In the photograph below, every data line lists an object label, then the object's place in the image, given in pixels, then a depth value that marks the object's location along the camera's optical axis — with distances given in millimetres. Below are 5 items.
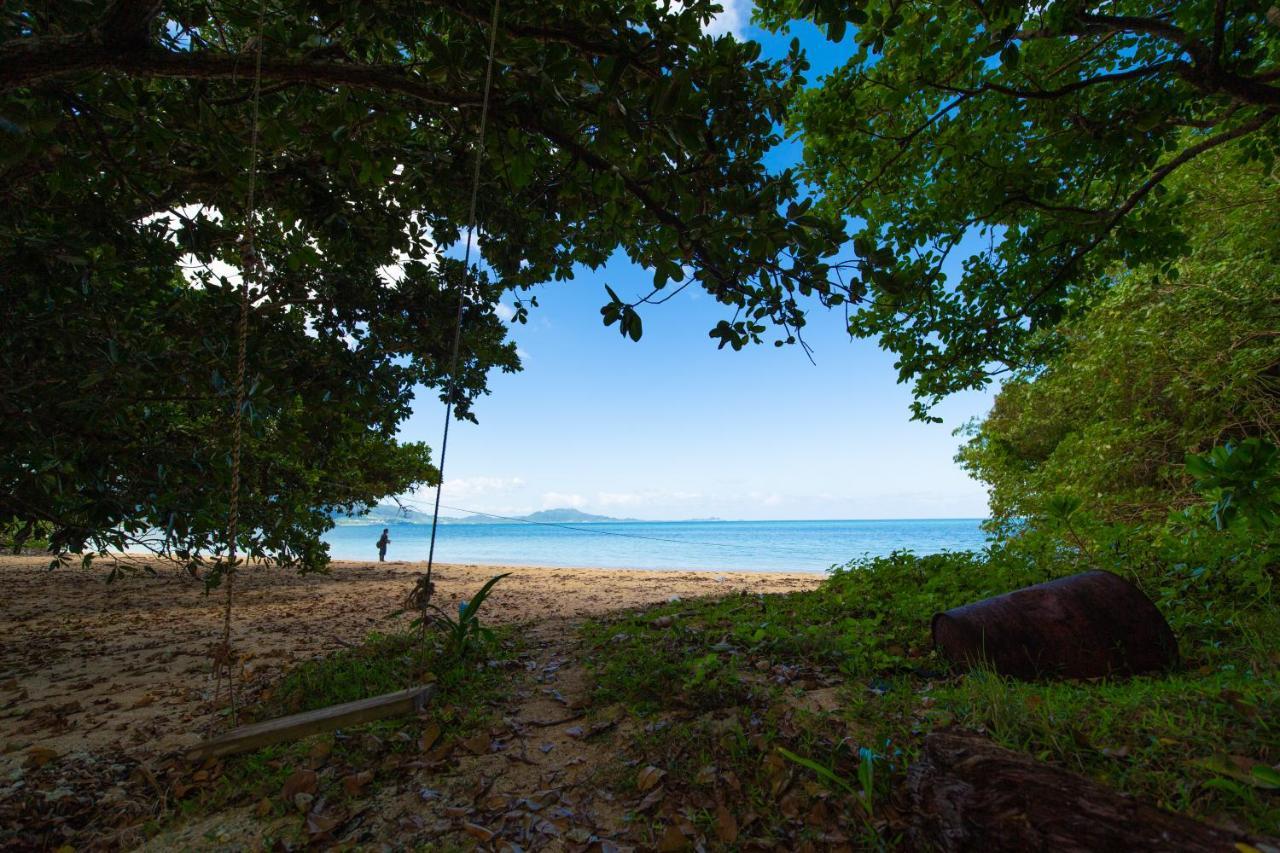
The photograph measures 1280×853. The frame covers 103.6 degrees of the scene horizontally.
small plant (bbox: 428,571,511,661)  4375
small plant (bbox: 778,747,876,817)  2271
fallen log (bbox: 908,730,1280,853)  1594
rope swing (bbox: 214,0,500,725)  2521
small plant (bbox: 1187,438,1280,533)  2771
